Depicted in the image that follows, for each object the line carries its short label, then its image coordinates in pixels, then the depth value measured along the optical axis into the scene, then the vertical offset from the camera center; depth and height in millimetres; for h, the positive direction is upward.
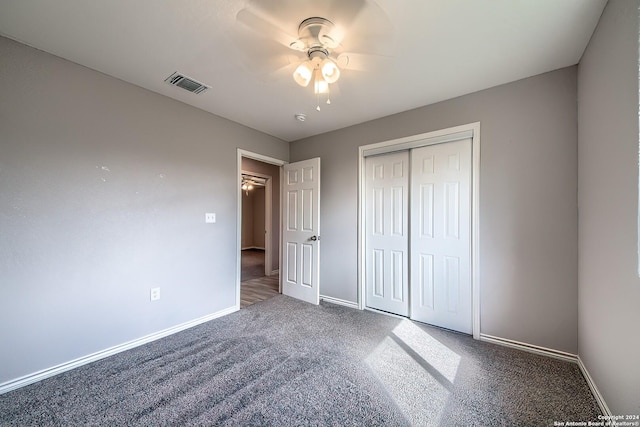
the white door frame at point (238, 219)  3086 -85
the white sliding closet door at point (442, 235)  2445 -240
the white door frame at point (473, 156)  2332 +559
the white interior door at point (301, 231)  3355 -266
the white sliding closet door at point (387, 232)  2871 -242
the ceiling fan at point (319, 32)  1421 +1205
